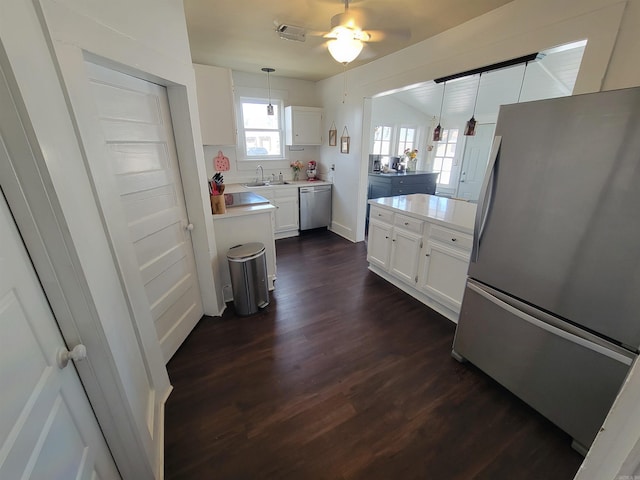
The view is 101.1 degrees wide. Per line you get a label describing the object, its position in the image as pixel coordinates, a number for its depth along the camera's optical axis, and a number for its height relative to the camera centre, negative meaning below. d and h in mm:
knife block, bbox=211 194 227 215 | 2475 -495
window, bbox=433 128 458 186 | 6695 -136
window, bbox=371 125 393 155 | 6207 +214
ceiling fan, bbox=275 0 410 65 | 1738 +792
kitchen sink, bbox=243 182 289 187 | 4492 -571
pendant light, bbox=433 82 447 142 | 3141 +182
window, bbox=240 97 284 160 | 4465 +332
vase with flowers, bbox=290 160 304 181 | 4926 -317
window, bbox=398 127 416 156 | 6570 +256
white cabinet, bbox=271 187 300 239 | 4398 -1004
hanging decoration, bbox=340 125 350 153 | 4211 +129
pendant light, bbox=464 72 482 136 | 2693 +214
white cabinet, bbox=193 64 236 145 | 2572 +421
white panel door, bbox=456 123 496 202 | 6062 -255
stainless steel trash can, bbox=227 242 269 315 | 2385 -1113
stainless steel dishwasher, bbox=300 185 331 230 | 4594 -960
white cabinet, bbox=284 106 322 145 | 4508 +397
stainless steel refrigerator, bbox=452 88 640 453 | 1155 -503
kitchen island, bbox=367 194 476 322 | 2242 -886
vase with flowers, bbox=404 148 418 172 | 6123 -214
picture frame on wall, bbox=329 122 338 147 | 4502 +233
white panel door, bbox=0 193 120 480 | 608 -600
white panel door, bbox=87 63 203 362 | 1439 -258
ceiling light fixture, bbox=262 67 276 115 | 4156 +677
